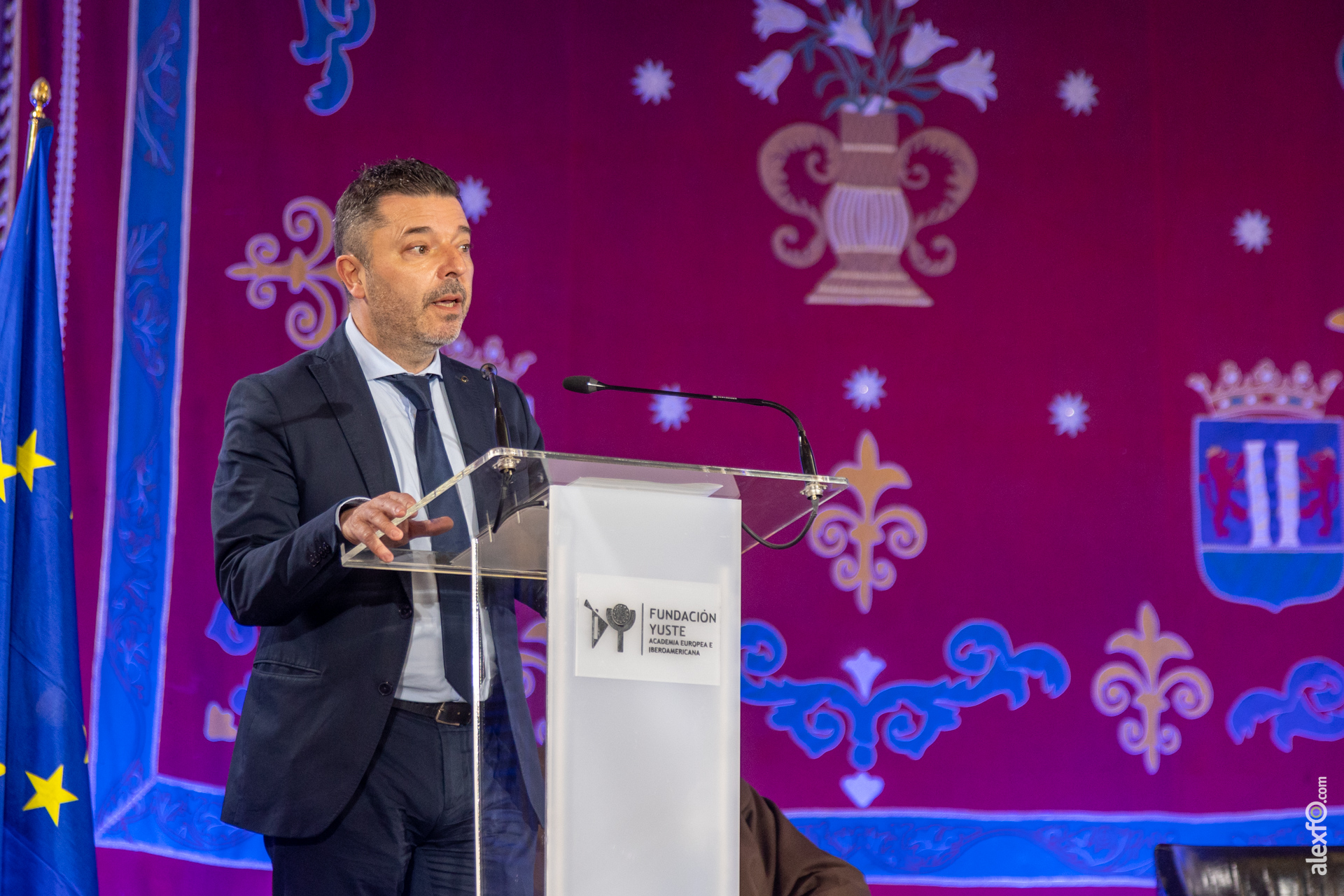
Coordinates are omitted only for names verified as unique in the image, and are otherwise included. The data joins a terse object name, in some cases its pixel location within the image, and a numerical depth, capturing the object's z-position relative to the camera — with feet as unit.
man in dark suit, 24.04
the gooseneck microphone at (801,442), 23.89
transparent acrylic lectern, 23.16
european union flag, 26.38
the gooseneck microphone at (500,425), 24.29
